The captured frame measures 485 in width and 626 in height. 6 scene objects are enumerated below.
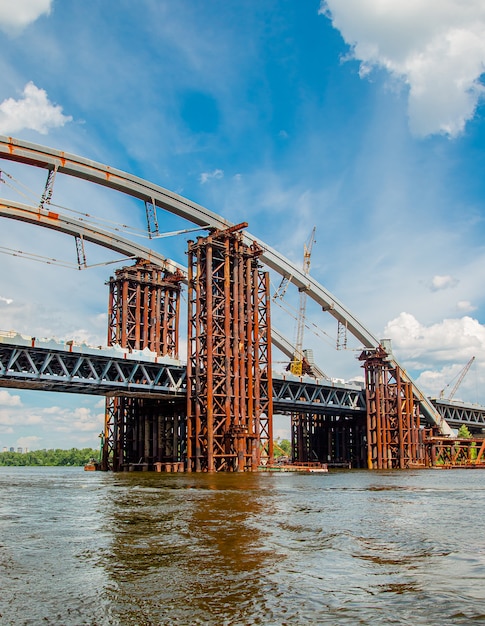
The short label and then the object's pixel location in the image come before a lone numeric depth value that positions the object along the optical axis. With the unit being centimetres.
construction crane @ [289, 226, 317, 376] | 11948
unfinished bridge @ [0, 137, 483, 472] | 7131
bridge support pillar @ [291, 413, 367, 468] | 11525
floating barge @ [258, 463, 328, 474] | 7553
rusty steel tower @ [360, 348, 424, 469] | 10669
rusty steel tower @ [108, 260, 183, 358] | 9362
